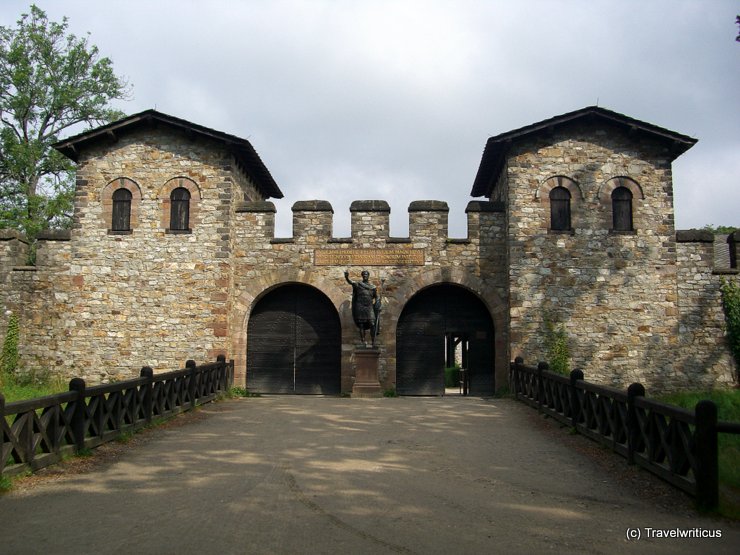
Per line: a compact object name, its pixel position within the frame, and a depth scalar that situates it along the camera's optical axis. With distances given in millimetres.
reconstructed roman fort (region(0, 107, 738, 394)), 14633
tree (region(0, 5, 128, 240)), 23078
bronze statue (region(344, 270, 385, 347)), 14477
